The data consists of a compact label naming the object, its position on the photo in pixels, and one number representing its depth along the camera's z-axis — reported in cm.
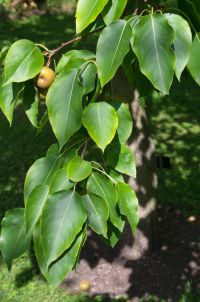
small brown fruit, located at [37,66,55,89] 168
